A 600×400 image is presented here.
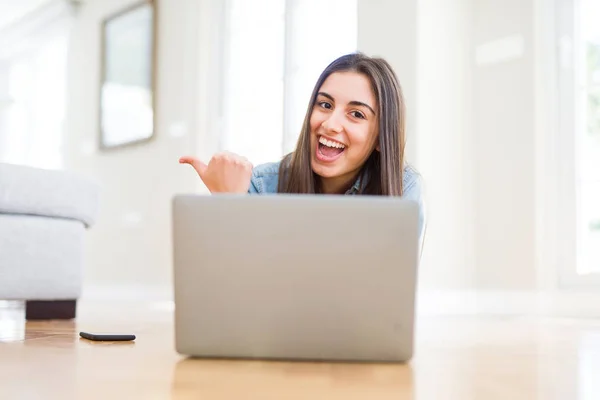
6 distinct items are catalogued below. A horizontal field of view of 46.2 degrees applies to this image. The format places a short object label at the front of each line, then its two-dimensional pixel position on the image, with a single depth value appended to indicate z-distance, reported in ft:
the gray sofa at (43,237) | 6.72
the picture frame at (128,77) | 14.98
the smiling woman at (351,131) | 5.31
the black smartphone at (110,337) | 4.44
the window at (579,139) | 9.47
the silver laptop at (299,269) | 2.88
